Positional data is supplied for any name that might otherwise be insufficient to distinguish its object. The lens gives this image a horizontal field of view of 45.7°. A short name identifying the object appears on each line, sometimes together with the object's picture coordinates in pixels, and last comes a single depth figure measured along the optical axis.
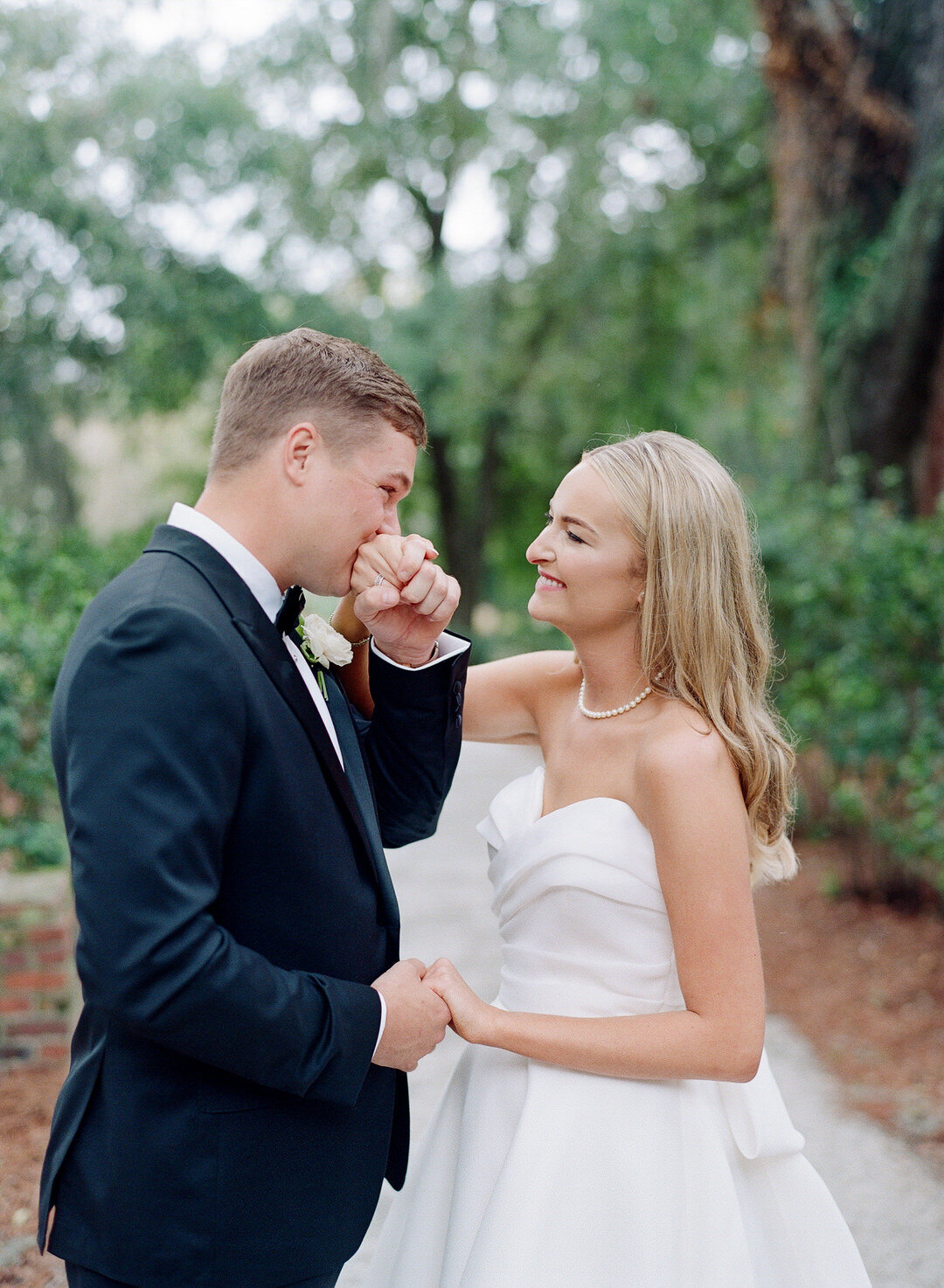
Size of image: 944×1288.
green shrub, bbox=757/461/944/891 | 5.54
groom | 1.53
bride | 2.02
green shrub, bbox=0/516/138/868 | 4.32
